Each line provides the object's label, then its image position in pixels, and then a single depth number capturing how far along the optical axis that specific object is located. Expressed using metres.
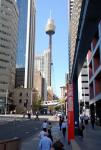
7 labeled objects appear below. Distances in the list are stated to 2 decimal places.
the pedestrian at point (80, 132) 11.35
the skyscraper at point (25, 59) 79.16
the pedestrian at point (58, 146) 3.23
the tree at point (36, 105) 63.65
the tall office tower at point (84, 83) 51.61
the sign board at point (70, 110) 9.38
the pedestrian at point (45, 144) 4.74
